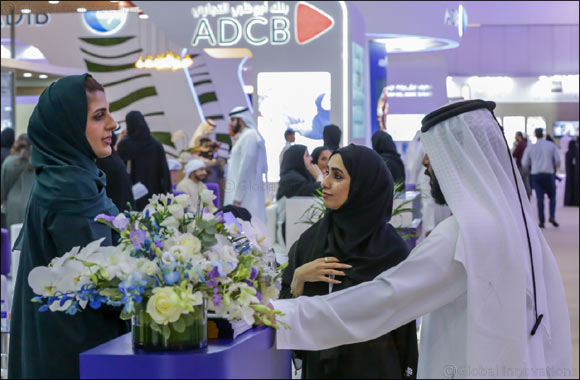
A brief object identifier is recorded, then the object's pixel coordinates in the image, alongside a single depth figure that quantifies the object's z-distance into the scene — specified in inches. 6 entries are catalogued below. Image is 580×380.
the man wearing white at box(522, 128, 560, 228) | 615.5
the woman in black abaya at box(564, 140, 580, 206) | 765.3
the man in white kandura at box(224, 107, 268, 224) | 330.0
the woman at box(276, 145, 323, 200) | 301.9
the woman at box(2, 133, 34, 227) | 335.0
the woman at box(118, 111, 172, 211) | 296.4
